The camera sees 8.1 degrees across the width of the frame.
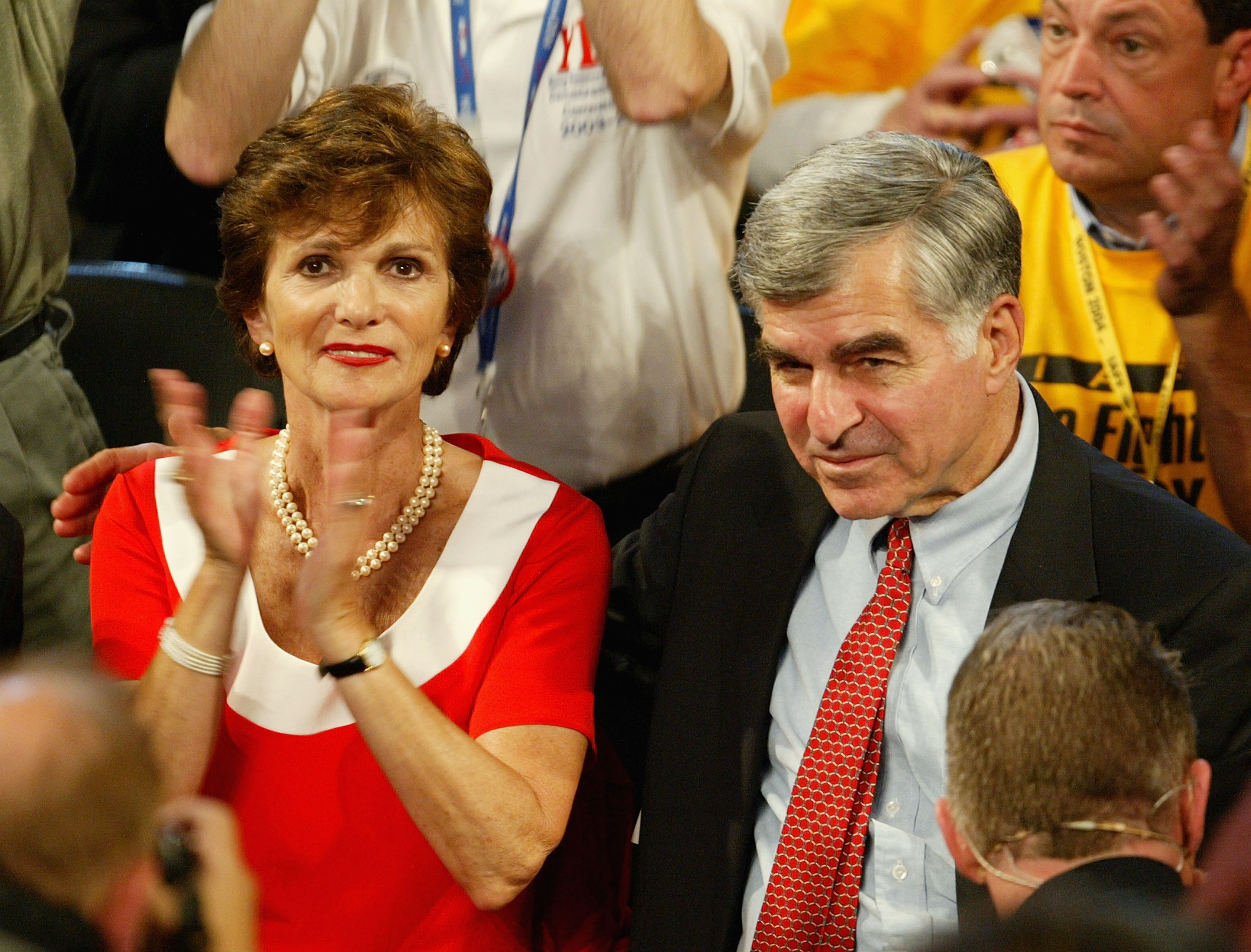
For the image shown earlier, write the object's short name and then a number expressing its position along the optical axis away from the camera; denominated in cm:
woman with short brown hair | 554
